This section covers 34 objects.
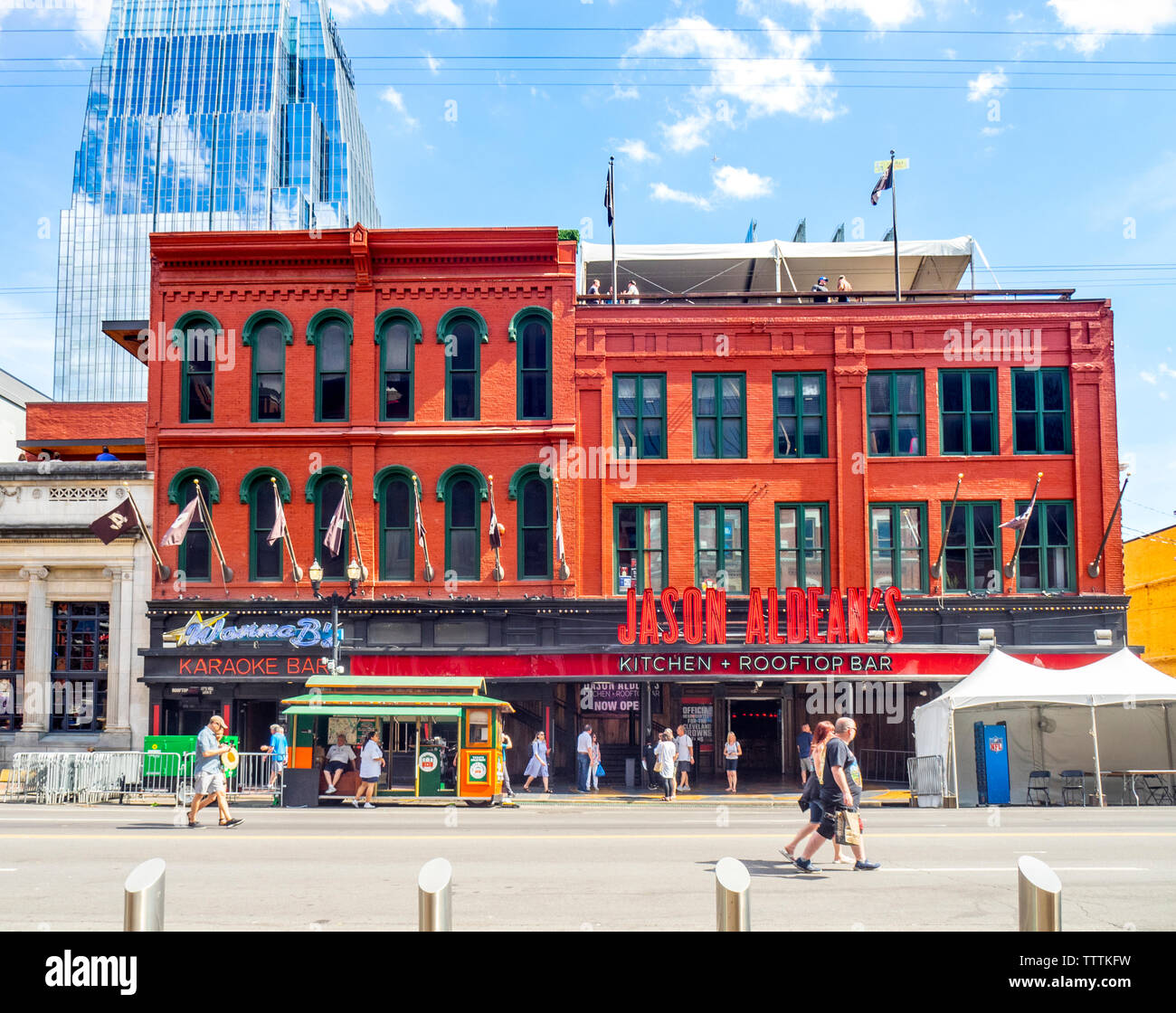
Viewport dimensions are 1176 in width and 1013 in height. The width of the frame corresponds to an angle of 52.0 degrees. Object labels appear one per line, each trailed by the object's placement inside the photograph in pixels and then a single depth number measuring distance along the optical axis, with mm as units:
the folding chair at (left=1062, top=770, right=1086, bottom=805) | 25922
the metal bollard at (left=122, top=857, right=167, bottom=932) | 7172
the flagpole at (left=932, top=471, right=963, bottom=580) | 31300
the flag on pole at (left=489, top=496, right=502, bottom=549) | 30956
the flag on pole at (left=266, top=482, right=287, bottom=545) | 30109
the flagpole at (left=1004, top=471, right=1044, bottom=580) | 31273
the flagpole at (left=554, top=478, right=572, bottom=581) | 31125
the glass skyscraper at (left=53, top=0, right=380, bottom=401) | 149000
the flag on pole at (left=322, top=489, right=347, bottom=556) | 29719
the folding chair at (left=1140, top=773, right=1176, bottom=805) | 26219
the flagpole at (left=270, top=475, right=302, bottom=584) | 30781
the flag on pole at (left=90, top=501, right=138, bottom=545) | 30484
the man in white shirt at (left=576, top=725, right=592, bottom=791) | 29078
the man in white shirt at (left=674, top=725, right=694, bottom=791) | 29391
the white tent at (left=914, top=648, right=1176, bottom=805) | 25281
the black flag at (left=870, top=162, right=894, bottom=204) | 34438
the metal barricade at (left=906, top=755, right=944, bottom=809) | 26531
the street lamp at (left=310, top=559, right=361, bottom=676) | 27984
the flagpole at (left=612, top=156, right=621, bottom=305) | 35375
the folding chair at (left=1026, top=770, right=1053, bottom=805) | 26359
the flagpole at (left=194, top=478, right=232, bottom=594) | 31266
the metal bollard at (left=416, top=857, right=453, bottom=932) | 7223
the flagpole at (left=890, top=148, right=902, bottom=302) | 34206
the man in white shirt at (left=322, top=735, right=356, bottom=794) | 25531
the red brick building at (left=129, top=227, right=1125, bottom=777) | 31578
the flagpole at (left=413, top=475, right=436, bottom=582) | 31123
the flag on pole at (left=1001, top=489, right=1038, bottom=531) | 30125
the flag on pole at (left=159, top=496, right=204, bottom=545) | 29438
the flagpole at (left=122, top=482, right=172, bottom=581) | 30797
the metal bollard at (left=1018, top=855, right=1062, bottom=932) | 7188
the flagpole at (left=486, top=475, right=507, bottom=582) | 31391
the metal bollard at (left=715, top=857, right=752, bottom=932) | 7320
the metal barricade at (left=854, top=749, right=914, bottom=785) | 32656
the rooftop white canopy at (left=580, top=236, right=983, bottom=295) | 40188
